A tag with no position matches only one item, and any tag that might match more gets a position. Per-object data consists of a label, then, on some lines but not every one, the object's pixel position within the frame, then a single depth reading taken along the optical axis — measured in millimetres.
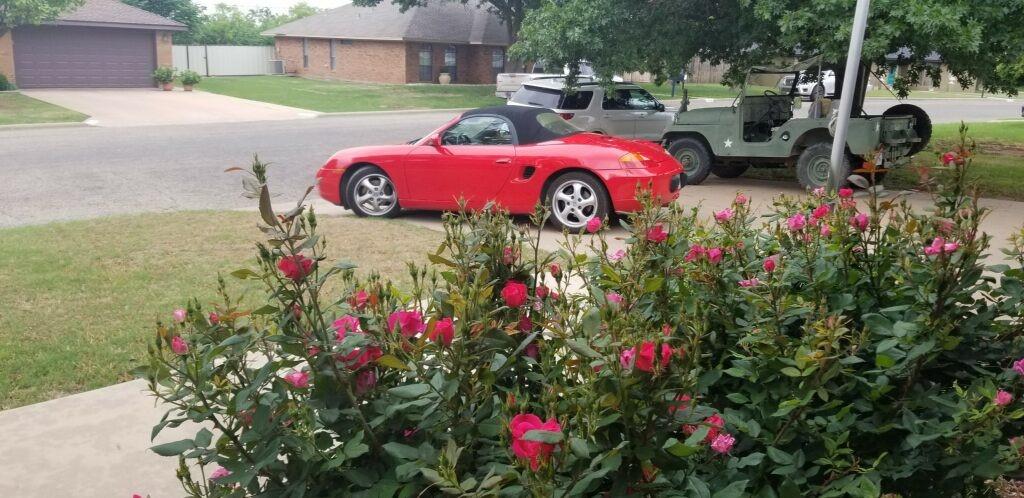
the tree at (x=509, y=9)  39022
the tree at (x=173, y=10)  58281
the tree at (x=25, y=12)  30391
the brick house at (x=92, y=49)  36469
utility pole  8188
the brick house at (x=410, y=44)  45531
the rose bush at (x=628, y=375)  2041
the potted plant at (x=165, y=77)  38531
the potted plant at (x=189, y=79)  38031
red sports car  9711
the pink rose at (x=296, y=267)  2164
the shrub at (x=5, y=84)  33375
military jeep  12625
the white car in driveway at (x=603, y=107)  17562
